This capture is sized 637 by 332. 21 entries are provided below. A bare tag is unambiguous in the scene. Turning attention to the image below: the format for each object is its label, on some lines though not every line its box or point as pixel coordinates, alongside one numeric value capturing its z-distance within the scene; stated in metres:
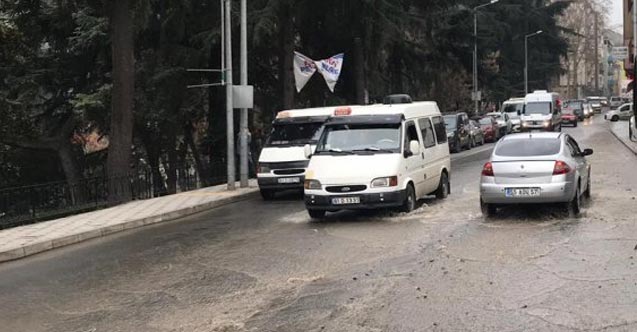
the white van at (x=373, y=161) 12.79
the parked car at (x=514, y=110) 46.44
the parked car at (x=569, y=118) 56.62
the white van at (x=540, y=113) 42.75
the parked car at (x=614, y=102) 89.75
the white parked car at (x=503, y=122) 45.11
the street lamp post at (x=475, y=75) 40.34
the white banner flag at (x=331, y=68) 24.70
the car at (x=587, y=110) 74.45
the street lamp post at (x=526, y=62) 68.44
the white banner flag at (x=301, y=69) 23.66
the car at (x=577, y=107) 62.51
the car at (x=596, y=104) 95.44
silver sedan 11.92
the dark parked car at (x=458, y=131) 33.00
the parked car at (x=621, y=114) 62.42
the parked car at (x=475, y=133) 36.73
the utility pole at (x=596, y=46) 102.50
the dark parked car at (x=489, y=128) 41.22
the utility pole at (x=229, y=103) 19.47
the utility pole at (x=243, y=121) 19.78
